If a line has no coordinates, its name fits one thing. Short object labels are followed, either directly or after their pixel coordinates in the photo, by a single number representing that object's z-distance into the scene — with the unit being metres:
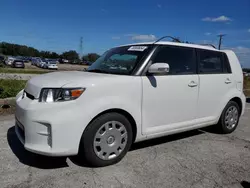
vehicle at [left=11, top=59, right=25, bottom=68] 33.66
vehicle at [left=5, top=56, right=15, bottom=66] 35.33
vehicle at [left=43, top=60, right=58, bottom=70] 40.37
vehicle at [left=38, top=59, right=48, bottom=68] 43.22
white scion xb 2.77
